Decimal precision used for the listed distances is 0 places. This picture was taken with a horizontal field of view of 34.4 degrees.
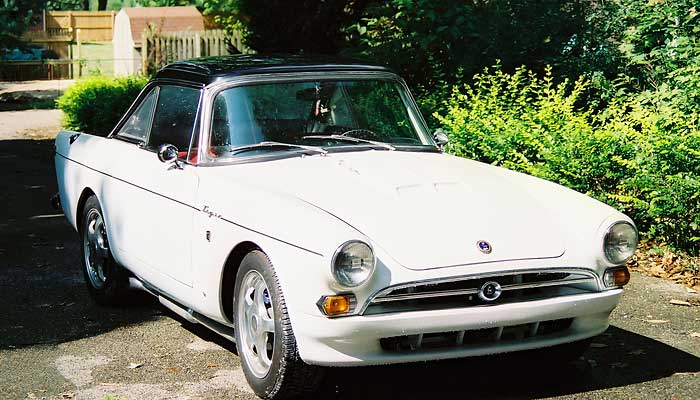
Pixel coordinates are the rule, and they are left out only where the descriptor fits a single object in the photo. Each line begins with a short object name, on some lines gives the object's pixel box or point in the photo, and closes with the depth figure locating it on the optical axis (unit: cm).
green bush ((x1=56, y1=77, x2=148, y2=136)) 2003
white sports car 522
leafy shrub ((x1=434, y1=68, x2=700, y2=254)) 870
